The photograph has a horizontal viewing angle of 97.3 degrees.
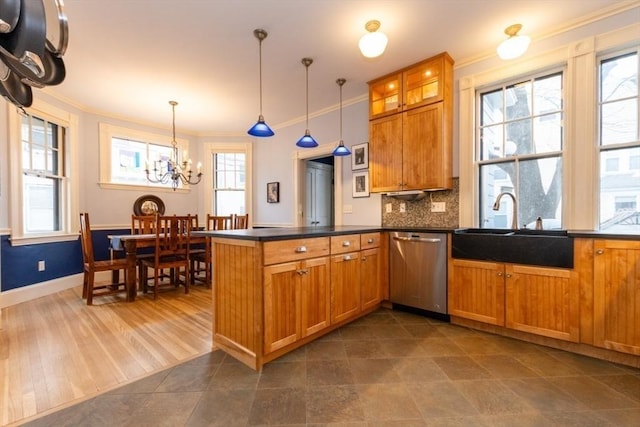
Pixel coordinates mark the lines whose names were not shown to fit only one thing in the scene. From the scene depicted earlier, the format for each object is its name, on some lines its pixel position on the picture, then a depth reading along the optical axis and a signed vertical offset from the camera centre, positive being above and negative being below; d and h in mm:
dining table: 3430 -444
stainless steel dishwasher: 2684 -589
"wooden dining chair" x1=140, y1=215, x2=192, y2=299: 3580 -496
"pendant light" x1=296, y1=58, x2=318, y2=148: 2896 +728
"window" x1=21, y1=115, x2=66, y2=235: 3562 +507
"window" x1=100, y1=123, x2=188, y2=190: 4609 +1011
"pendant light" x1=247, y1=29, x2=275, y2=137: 2490 +745
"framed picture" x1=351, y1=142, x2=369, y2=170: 3881 +780
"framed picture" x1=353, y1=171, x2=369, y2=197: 3891 +391
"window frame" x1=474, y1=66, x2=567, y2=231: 2559 +790
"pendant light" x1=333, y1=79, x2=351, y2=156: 3330 +722
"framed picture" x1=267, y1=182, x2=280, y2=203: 5246 +376
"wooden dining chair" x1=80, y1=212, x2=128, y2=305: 3291 -648
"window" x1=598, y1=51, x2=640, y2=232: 2287 +607
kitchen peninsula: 1904 -585
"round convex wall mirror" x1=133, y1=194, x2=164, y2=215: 4922 +125
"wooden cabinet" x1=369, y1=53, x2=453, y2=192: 2934 +928
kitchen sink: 2131 -290
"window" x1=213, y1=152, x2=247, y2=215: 5723 +630
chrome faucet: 2682 +44
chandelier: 4230 +685
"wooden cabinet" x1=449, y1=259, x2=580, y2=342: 2113 -700
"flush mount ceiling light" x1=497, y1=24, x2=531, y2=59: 2322 +1379
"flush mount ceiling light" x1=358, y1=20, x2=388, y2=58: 2180 +1317
